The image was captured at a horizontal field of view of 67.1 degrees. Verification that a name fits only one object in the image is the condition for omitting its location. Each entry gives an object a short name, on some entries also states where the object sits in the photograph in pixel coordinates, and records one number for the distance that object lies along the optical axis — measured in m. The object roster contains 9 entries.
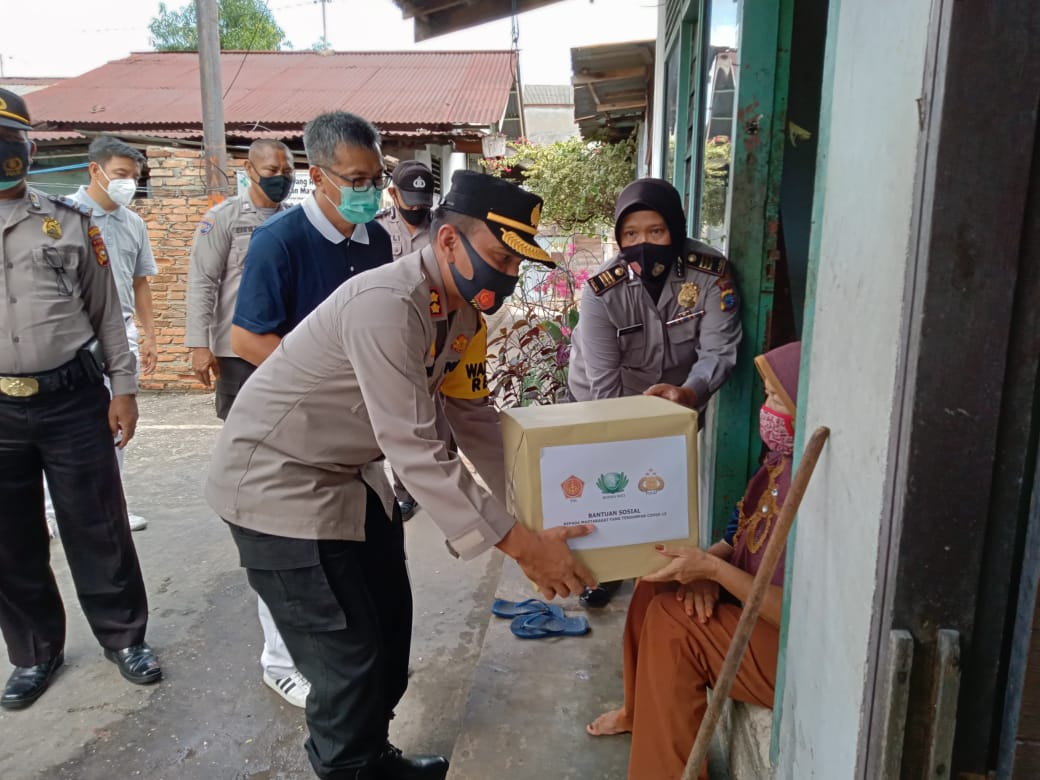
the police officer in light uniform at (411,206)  3.96
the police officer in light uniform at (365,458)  1.59
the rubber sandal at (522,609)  3.05
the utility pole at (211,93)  6.99
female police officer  2.64
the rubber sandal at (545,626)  2.89
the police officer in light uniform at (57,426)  2.55
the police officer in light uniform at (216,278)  3.12
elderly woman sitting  1.76
